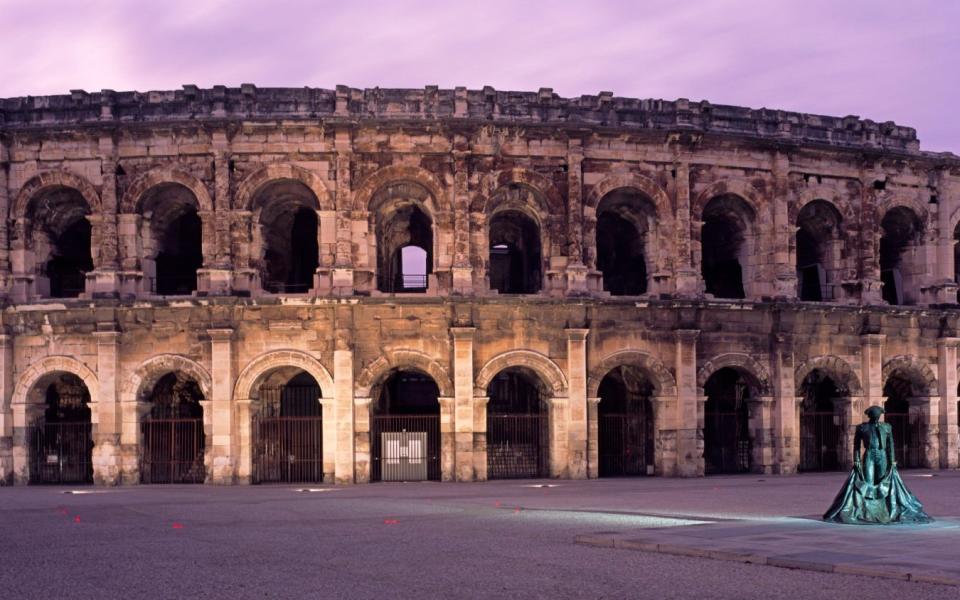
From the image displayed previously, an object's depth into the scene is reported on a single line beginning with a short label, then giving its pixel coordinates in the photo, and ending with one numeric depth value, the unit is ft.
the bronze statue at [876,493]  42.65
